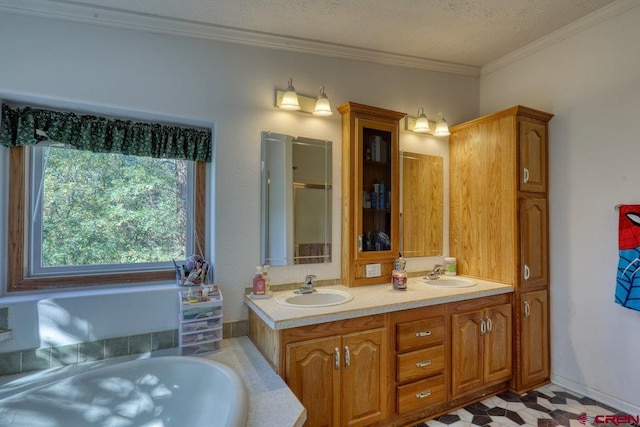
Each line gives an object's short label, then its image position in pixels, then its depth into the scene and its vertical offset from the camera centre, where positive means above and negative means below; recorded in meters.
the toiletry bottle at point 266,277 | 2.05 -0.40
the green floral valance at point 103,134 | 1.70 +0.46
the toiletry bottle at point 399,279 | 2.21 -0.44
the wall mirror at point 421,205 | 2.66 +0.08
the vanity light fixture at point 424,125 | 2.62 +0.74
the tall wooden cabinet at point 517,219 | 2.33 -0.03
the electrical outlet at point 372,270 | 2.37 -0.41
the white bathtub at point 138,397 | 1.33 -0.81
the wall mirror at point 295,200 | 2.18 +0.10
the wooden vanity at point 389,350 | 1.65 -0.78
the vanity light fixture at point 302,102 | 2.12 +0.76
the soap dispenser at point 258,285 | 2.02 -0.43
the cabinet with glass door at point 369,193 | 2.32 +0.16
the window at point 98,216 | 1.78 -0.01
